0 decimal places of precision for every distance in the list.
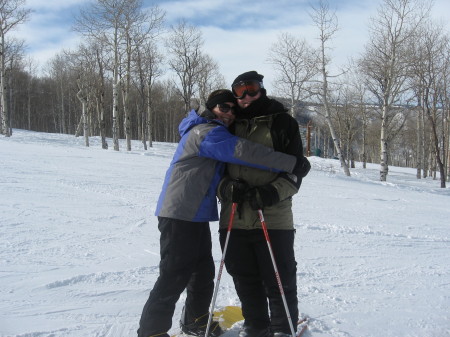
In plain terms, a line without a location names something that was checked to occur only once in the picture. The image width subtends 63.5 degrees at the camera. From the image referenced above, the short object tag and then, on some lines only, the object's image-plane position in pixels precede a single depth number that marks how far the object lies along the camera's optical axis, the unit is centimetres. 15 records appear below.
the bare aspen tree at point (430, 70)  2072
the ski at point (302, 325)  306
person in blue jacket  271
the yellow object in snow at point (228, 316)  325
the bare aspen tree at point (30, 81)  4864
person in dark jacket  279
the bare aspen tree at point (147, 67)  2552
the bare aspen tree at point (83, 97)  2509
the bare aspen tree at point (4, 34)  2466
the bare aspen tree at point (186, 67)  2716
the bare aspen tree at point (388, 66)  1919
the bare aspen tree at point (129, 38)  2147
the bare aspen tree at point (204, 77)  2950
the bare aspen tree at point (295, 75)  2416
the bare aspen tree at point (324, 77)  2072
